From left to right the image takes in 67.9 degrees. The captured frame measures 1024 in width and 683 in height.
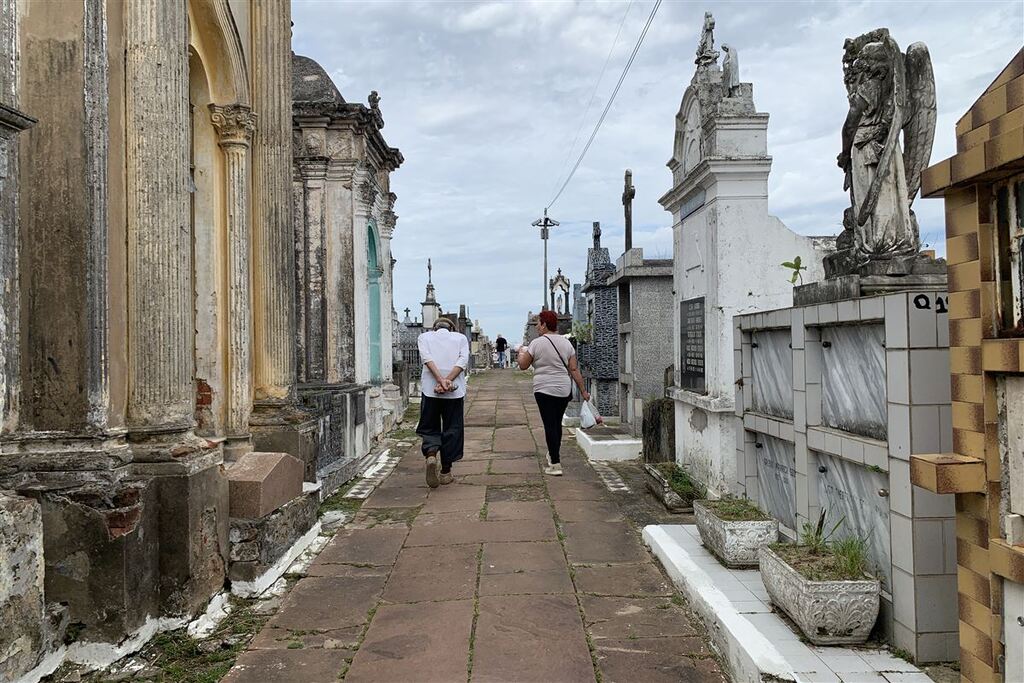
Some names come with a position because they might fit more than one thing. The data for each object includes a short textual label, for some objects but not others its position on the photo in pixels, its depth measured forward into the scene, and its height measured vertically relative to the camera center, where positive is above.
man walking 6.91 -0.40
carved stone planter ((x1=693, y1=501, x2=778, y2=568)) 4.04 -1.02
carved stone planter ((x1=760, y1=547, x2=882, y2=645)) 2.95 -1.02
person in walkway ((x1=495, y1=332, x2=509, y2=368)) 44.50 +0.35
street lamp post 38.53 +6.48
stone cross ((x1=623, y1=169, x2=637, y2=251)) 15.25 +3.11
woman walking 7.53 -0.27
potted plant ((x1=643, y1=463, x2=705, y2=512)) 6.06 -1.13
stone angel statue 3.95 +1.13
